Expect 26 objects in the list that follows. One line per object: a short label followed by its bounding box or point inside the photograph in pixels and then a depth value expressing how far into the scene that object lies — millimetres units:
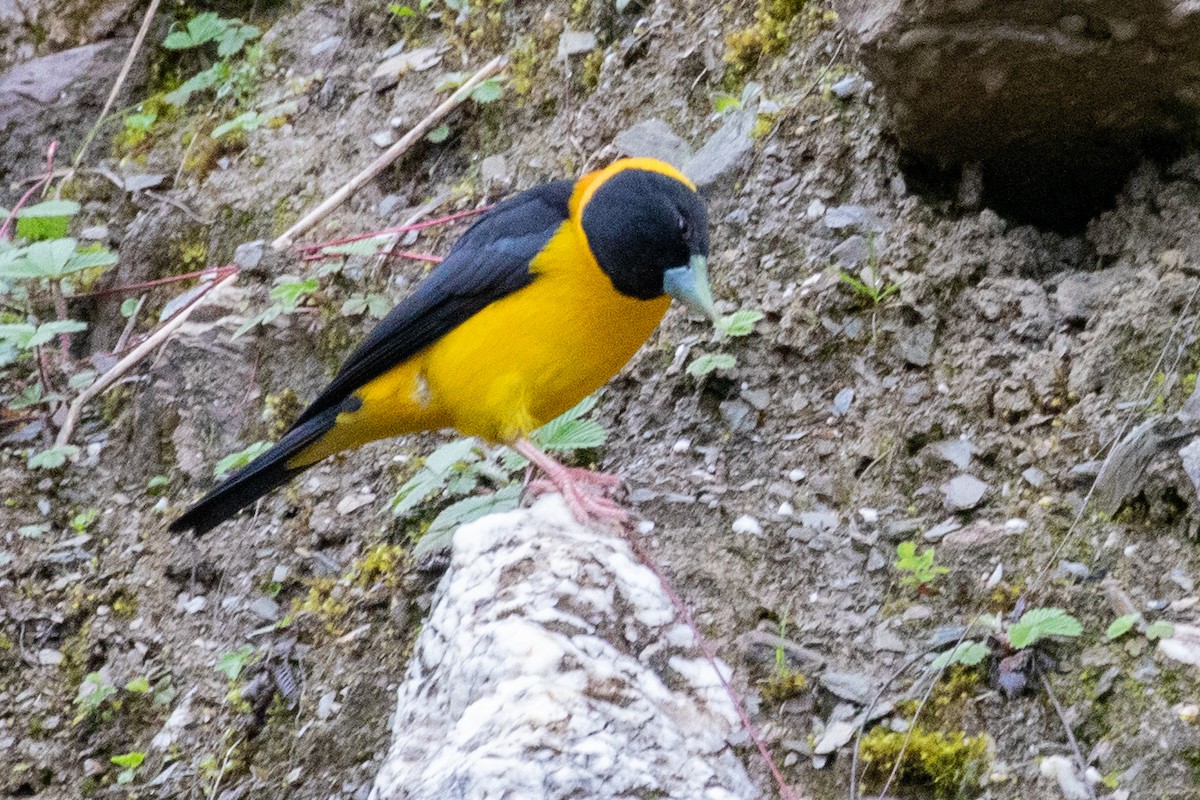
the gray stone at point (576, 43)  9687
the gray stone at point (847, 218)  7480
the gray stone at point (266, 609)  7691
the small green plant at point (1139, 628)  5008
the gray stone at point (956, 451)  6211
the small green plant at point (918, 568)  5738
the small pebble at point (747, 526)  6363
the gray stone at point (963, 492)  6035
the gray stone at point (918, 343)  6793
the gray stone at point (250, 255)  9789
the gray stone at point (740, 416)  7066
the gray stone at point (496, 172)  9625
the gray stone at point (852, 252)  7316
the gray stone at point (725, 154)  8180
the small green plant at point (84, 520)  8961
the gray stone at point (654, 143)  8555
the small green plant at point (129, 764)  7230
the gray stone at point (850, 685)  5398
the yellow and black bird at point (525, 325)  6441
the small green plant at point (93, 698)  7656
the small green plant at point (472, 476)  6992
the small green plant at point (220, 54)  11867
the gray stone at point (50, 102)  12141
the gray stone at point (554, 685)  4441
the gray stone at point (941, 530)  5980
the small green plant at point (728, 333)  7160
